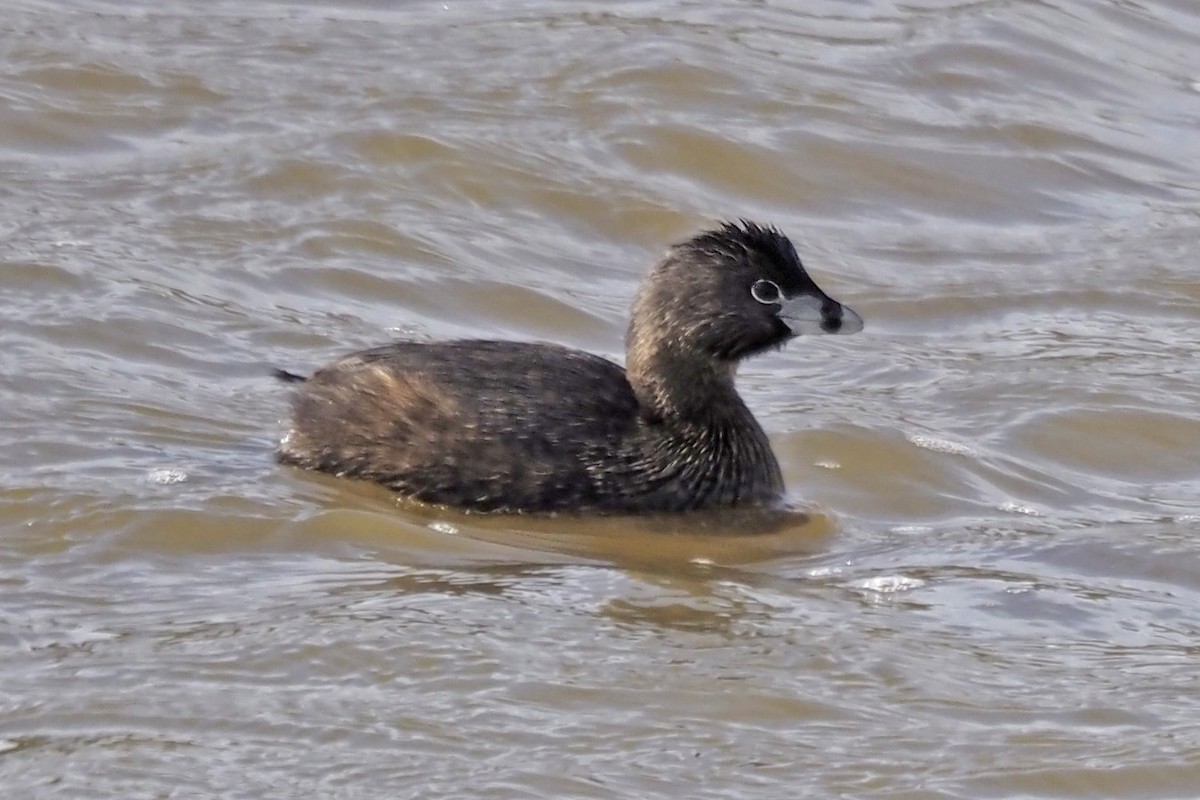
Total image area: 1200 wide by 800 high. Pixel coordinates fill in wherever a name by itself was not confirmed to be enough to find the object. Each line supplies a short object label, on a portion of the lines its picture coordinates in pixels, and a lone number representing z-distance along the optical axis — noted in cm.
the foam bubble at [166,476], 1470
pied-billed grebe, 1479
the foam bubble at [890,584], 1355
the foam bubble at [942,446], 1639
